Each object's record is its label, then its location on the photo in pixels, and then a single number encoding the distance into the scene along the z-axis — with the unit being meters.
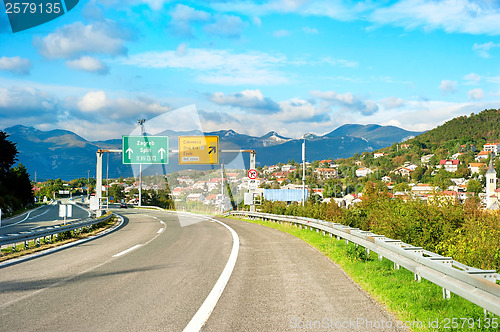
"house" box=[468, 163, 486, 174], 183.27
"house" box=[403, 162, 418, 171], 194.39
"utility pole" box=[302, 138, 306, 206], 32.00
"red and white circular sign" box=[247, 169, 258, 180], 34.37
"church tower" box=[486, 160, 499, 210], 112.56
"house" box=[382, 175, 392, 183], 181.00
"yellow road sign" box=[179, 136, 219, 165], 32.38
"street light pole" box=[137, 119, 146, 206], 88.01
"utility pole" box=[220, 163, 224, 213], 56.61
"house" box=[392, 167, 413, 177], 187.25
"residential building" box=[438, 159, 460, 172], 189.60
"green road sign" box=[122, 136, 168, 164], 32.56
